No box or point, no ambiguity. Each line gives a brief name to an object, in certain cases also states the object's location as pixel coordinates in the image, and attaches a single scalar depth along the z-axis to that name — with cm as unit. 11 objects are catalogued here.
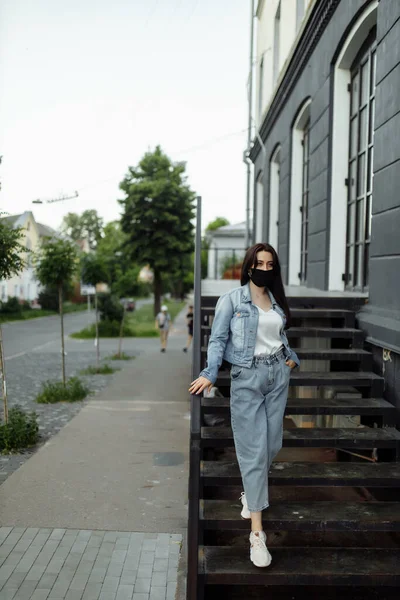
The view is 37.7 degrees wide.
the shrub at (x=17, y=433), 718
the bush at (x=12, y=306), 4009
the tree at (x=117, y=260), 2284
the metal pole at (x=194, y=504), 340
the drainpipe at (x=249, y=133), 1552
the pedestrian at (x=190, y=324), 1784
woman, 363
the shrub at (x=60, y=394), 1068
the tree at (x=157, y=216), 3362
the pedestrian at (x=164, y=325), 2152
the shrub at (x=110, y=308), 2812
